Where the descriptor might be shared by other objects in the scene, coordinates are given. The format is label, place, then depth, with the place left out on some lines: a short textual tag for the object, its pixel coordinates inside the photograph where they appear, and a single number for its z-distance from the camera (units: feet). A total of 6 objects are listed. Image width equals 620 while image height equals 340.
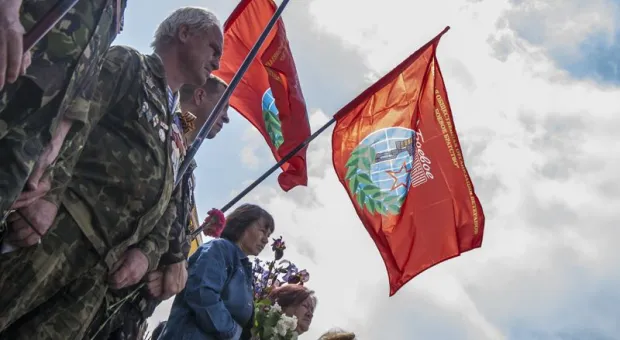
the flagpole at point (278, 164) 17.63
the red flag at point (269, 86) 20.35
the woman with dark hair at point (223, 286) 13.70
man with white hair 8.03
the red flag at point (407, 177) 22.02
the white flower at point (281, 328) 16.47
